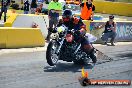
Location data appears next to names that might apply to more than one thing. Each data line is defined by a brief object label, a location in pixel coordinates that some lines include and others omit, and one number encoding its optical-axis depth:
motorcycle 10.91
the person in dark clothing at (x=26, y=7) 27.15
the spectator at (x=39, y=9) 27.77
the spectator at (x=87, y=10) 19.80
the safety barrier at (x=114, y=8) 37.94
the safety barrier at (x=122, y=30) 19.52
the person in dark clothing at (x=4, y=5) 22.34
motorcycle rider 11.49
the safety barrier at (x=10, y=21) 17.44
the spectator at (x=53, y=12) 17.80
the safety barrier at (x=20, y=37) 14.86
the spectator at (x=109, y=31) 18.98
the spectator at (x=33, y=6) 25.48
